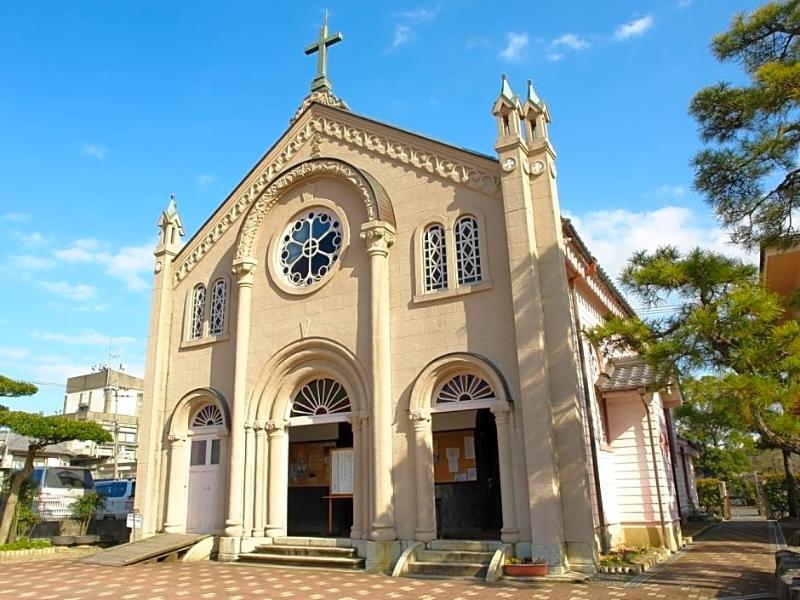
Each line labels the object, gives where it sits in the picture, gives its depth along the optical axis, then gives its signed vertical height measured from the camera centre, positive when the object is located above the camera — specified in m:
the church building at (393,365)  12.26 +2.62
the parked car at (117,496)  21.30 -0.19
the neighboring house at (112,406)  43.06 +6.30
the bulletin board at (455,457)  15.16 +0.59
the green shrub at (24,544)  15.40 -1.26
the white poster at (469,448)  15.23 +0.80
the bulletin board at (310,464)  17.55 +0.61
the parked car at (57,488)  18.78 +0.10
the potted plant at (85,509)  17.77 -0.50
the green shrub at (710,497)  27.90 -0.89
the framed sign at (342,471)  14.81 +0.32
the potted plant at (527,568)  10.70 -1.44
